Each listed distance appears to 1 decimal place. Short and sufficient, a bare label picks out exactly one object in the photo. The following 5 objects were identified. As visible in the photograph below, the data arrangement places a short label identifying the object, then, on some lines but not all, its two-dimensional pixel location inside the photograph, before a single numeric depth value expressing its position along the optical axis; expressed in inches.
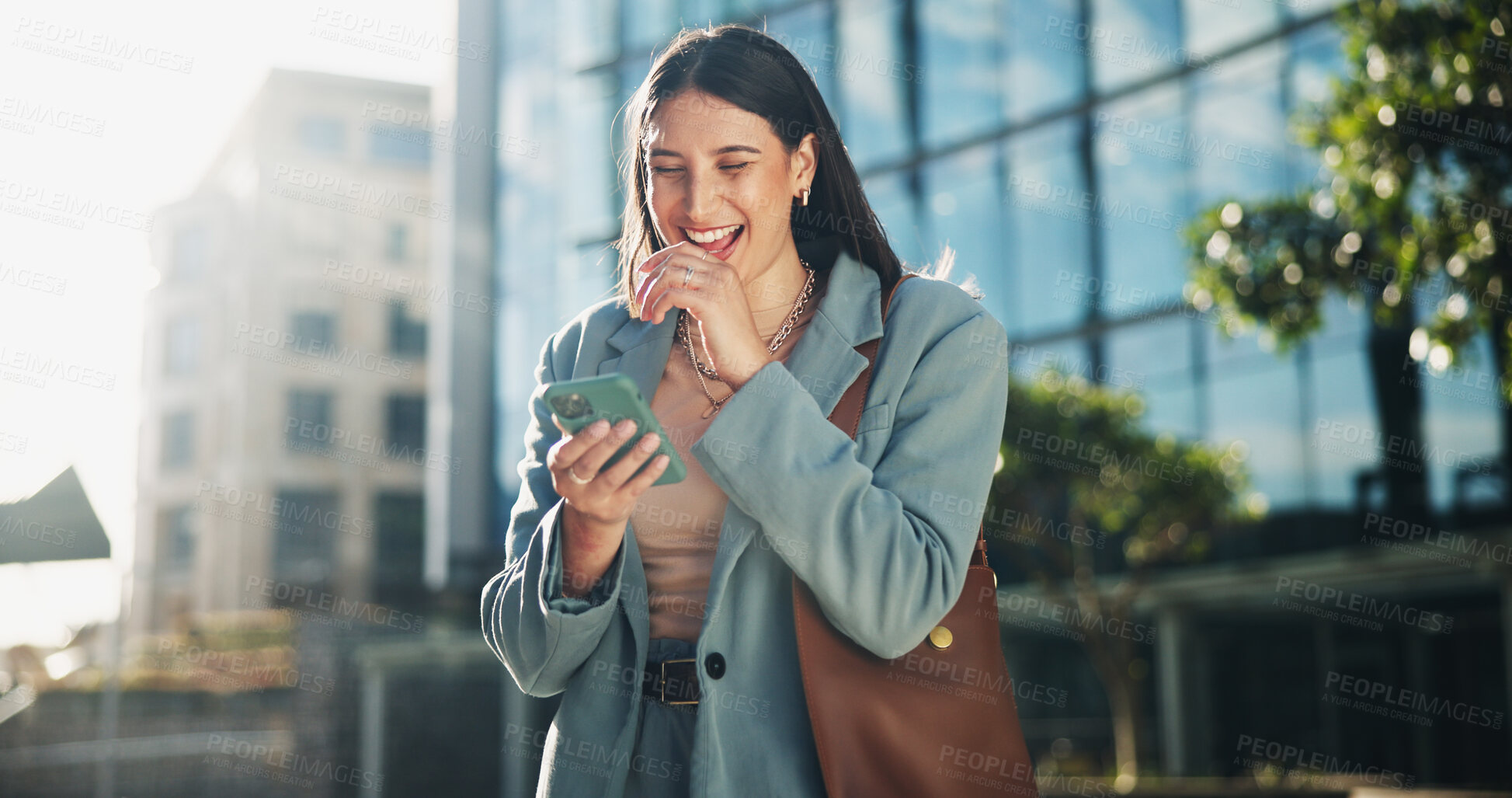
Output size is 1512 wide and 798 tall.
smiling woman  60.4
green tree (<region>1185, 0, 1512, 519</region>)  217.9
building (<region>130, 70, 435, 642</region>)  1646.2
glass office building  562.6
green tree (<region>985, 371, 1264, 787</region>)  508.7
